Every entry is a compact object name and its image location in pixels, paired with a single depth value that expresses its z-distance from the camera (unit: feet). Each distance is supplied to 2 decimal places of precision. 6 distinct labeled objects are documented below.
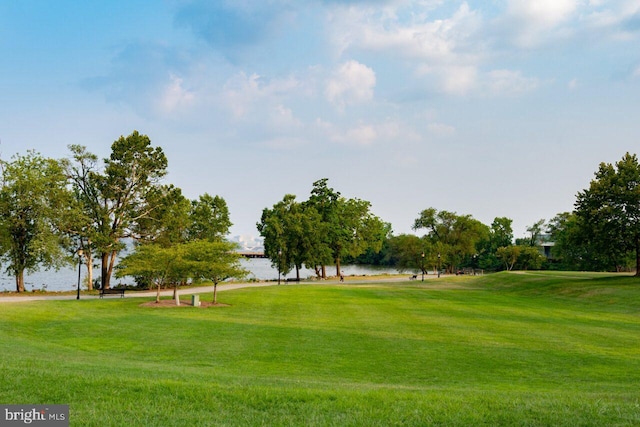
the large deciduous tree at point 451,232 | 329.31
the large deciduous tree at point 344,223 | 247.50
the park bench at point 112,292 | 123.30
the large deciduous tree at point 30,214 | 131.85
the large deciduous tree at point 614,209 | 148.46
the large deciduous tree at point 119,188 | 149.38
